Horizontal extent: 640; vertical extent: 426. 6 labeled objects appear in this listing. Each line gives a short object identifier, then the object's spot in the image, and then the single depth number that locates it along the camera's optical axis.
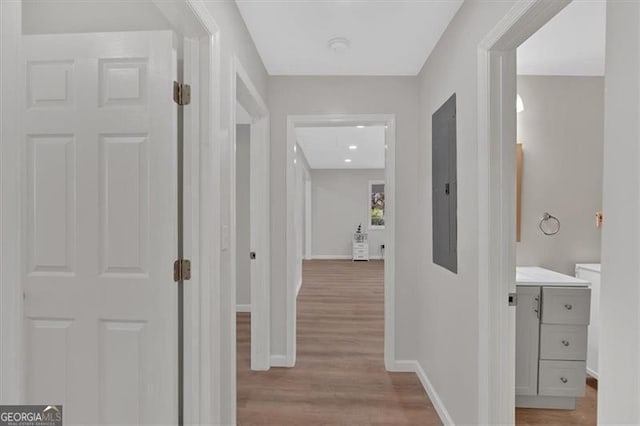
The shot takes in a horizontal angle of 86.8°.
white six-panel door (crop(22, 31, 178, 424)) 1.45
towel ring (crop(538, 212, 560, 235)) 2.79
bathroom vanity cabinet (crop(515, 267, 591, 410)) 2.21
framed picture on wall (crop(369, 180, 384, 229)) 9.99
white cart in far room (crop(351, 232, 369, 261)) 9.59
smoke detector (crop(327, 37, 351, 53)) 2.31
